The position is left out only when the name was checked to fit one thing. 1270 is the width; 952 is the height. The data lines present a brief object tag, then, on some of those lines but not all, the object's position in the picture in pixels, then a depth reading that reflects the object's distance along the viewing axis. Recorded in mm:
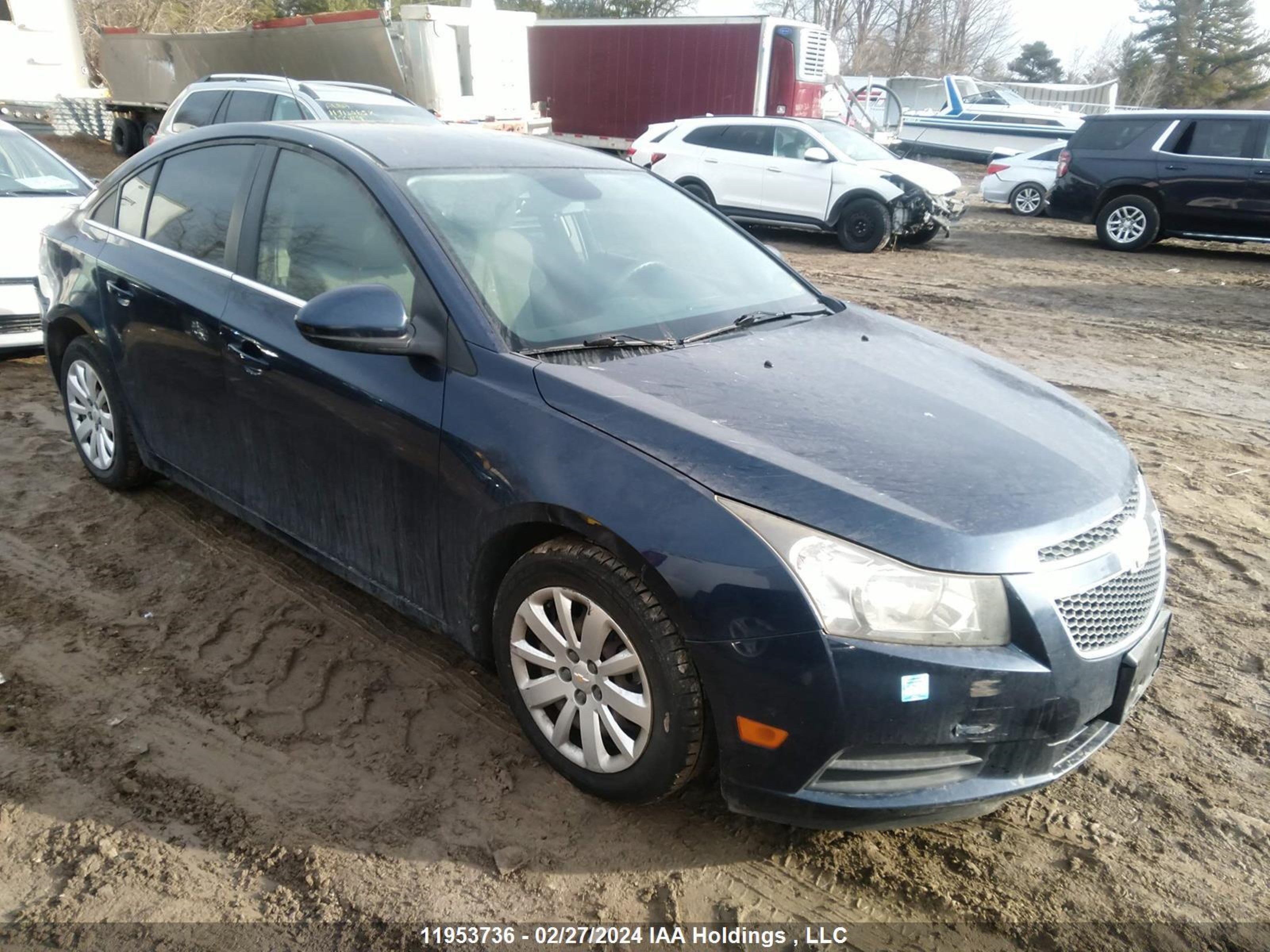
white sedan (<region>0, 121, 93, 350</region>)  6355
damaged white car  12812
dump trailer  16031
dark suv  12234
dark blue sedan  2230
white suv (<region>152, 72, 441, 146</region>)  10922
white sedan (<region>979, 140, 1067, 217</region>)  16703
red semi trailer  18078
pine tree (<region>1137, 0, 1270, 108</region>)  44062
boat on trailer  23594
